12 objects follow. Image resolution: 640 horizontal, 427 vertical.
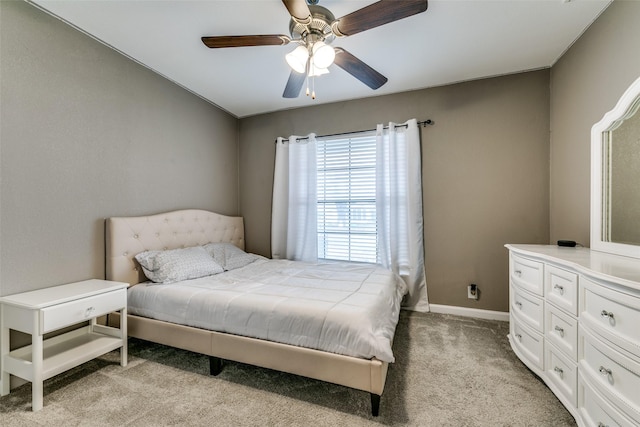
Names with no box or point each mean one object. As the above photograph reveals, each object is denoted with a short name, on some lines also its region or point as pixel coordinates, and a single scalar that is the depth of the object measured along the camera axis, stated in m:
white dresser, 1.05
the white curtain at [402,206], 3.04
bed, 1.48
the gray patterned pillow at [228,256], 2.94
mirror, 1.62
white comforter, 1.54
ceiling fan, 1.42
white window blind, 3.33
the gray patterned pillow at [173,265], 2.31
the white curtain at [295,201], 3.51
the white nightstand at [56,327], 1.53
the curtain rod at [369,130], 3.04
